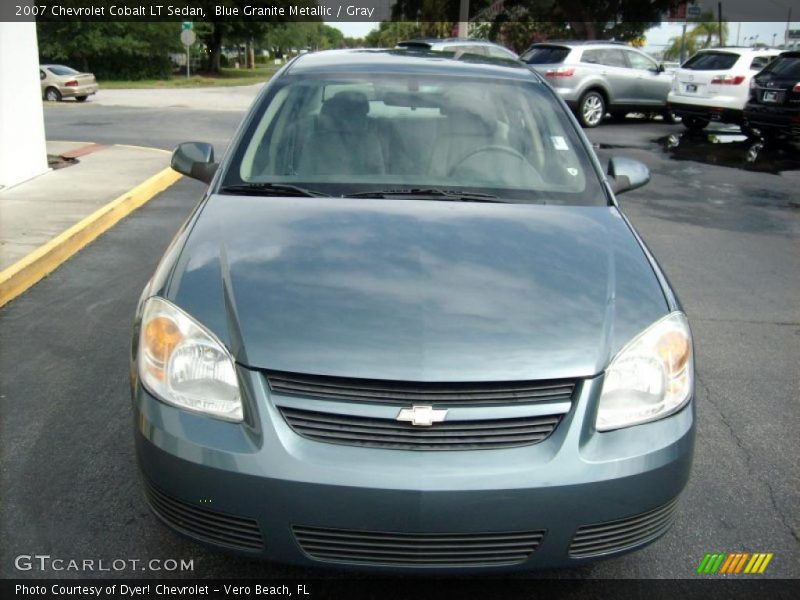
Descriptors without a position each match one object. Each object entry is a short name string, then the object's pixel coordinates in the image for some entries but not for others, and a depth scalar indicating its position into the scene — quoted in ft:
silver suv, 59.47
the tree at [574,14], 129.08
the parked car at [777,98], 44.83
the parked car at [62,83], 91.76
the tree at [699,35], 256.11
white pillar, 29.66
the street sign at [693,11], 127.54
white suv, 53.16
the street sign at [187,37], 142.69
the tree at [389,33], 322.34
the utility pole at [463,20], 99.25
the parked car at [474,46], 54.13
